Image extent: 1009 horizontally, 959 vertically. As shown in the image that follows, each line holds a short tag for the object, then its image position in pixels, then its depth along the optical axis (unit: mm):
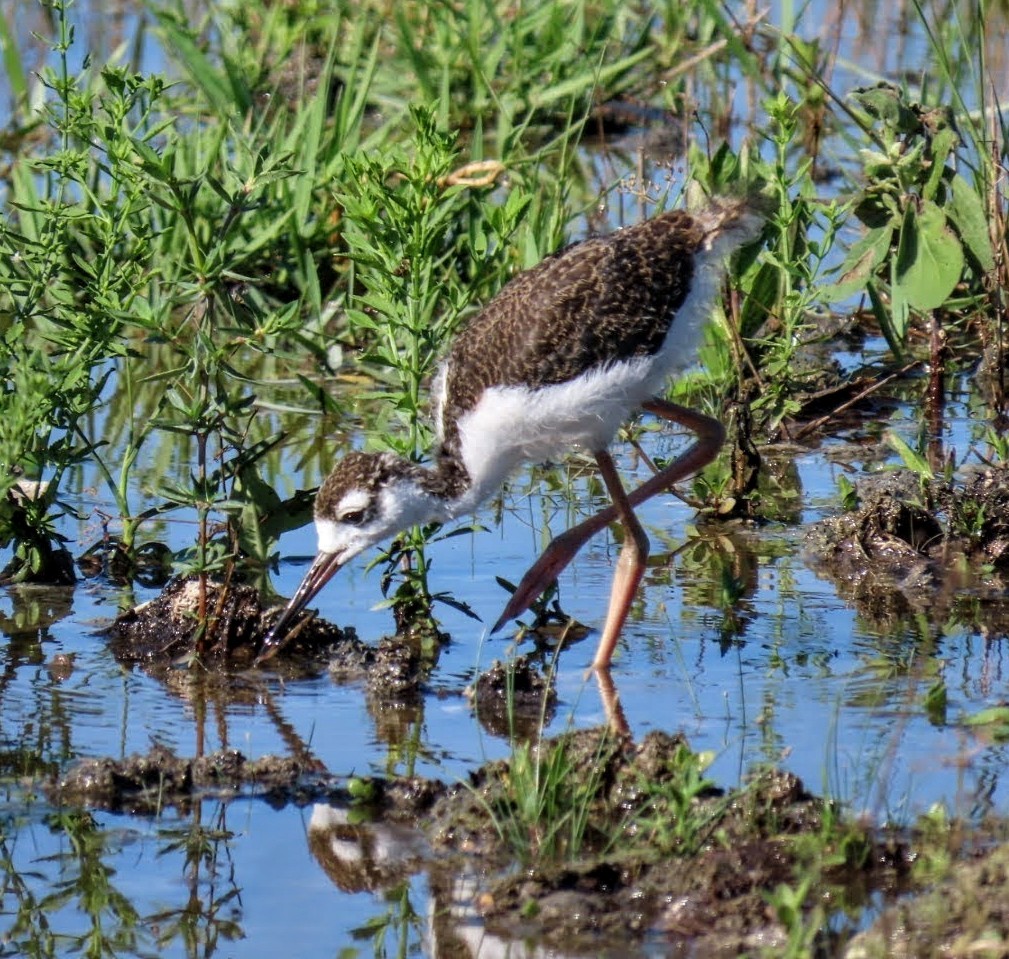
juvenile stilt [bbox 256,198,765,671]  10750
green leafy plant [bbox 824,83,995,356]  13953
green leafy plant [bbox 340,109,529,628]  10672
